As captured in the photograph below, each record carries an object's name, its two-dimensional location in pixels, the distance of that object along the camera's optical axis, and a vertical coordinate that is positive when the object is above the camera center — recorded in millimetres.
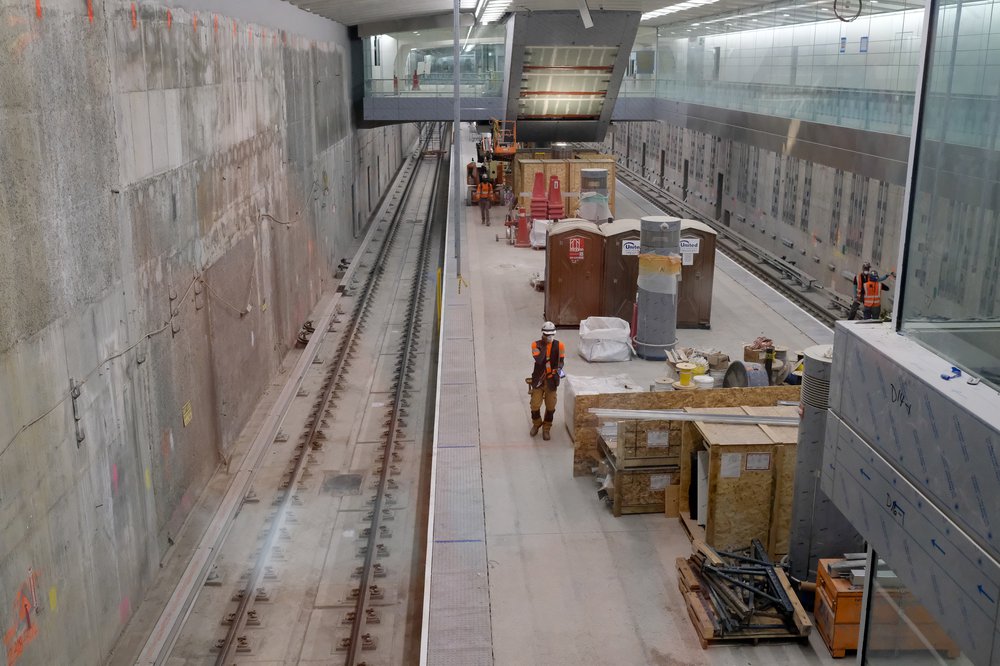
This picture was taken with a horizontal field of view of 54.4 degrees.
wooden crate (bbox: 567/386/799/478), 9961 -3053
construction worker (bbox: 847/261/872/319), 17641 -3441
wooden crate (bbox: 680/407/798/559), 8445 -3323
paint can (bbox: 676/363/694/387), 10891 -3022
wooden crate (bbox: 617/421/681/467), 9320 -3252
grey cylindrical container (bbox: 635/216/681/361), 14062 -2837
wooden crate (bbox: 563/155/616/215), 28797 -2215
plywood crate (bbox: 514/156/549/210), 28464 -2342
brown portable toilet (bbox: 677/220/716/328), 15727 -3029
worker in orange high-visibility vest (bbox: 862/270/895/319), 17516 -3508
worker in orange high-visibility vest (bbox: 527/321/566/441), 11039 -3087
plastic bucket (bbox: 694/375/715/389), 11453 -3283
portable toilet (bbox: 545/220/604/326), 15828 -2780
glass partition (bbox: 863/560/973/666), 5109 -2879
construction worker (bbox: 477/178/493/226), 28547 -3051
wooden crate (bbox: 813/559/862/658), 7133 -3711
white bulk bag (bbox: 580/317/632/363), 14305 -3594
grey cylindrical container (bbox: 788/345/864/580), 7660 -3202
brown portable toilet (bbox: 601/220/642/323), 15695 -2753
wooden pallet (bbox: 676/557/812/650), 7324 -3936
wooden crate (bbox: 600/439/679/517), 9406 -3712
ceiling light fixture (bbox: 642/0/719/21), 28912 +2723
